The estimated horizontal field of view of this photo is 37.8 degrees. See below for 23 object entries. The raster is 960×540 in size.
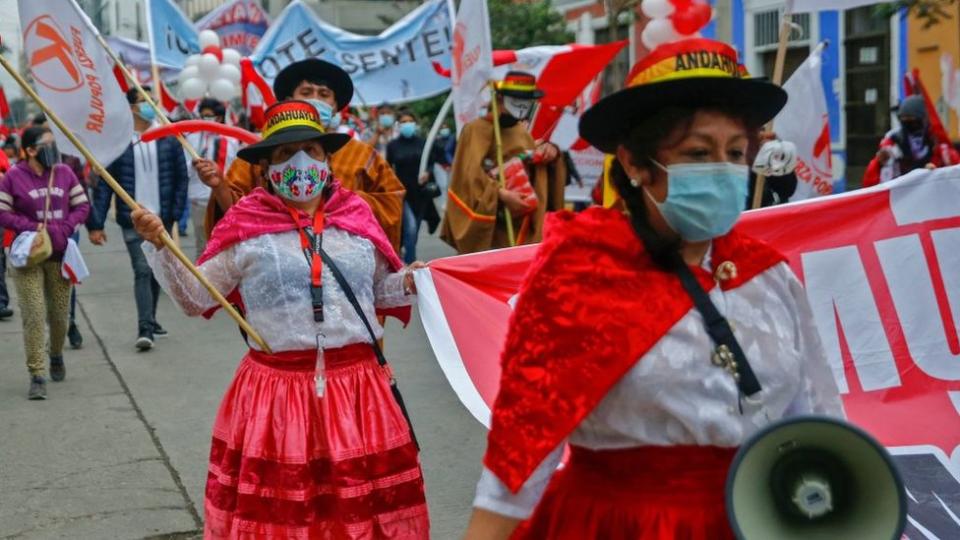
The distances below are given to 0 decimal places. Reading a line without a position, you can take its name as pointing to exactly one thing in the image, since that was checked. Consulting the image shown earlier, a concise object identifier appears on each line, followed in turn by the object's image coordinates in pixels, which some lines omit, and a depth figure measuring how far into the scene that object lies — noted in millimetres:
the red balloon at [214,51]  13171
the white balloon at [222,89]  12555
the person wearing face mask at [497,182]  7504
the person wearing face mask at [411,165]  15812
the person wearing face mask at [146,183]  11070
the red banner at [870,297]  4582
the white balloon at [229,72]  12750
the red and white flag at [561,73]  10070
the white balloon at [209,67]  12555
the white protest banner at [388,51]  14484
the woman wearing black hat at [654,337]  2576
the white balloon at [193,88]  12383
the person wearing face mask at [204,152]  12420
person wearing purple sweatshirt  9133
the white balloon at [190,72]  12509
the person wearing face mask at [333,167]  5430
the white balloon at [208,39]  13578
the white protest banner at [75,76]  5234
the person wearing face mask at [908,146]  10992
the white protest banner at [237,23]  17938
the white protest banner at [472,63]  8625
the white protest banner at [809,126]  9383
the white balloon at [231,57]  14161
